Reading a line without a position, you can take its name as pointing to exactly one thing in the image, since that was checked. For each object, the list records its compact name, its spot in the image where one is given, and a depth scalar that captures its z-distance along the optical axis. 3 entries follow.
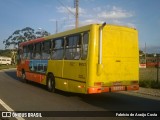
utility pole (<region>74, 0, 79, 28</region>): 16.21
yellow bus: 6.34
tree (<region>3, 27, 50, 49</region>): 60.14
